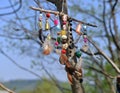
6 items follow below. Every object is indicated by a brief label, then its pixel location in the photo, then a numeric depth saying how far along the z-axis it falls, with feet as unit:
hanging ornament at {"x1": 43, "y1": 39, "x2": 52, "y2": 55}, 6.35
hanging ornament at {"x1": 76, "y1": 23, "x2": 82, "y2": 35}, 6.82
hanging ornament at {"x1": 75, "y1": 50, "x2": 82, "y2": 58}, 6.63
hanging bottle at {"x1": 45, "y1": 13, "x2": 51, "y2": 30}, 6.63
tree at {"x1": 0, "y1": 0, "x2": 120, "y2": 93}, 8.41
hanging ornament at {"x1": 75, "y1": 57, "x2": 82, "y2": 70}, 6.61
